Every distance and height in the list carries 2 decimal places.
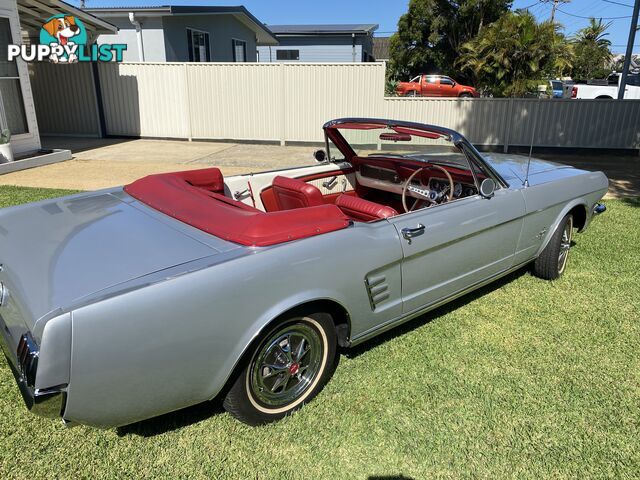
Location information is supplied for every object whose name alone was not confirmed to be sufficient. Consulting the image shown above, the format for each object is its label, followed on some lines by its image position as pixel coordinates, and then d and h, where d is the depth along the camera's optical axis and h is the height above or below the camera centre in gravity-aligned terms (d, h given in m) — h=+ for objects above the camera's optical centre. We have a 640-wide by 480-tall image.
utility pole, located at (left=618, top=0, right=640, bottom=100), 12.79 +0.97
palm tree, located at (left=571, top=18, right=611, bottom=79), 44.41 +2.18
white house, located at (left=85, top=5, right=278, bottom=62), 14.90 +1.53
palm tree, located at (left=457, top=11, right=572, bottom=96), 14.42 +0.78
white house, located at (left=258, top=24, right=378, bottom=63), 28.17 +2.02
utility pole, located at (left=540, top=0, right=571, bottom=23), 42.16 +6.46
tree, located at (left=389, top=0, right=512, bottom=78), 24.39 +2.52
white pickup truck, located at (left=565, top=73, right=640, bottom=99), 22.00 -0.40
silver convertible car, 1.88 -0.87
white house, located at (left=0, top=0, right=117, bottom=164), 10.00 -0.23
